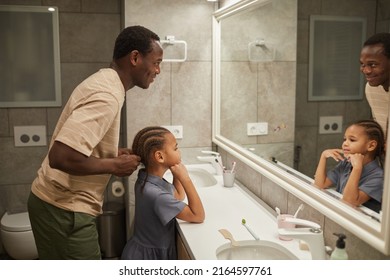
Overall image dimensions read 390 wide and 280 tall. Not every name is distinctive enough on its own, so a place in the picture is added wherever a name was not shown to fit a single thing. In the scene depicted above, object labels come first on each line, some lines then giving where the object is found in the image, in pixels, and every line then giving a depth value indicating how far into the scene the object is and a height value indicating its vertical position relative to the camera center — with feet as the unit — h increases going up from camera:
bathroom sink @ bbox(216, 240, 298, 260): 4.41 -1.70
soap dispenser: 3.35 -1.29
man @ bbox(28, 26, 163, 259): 3.95 -0.63
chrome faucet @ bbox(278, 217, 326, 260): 3.76 -1.29
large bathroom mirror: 3.71 -0.05
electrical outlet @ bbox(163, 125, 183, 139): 7.70 -0.63
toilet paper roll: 8.57 -1.95
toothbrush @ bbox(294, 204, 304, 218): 4.43 -1.23
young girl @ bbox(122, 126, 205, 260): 4.90 -1.26
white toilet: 7.80 -2.78
